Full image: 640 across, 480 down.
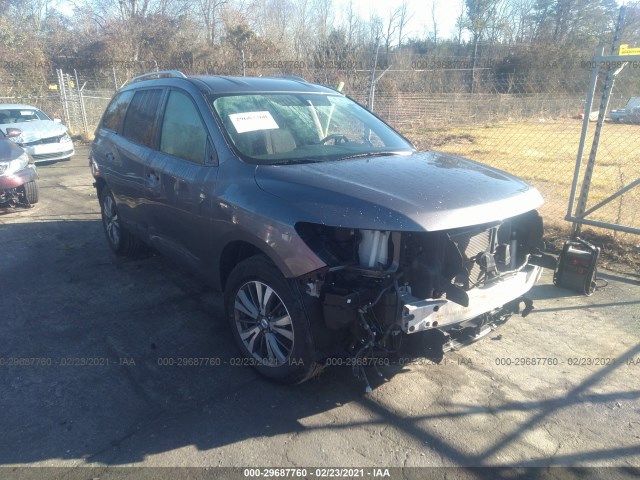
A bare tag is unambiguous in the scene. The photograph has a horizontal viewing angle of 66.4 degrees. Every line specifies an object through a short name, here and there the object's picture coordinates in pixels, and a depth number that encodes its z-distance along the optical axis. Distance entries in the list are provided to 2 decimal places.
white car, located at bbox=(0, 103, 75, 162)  12.36
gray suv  2.83
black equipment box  4.89
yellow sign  5.51
